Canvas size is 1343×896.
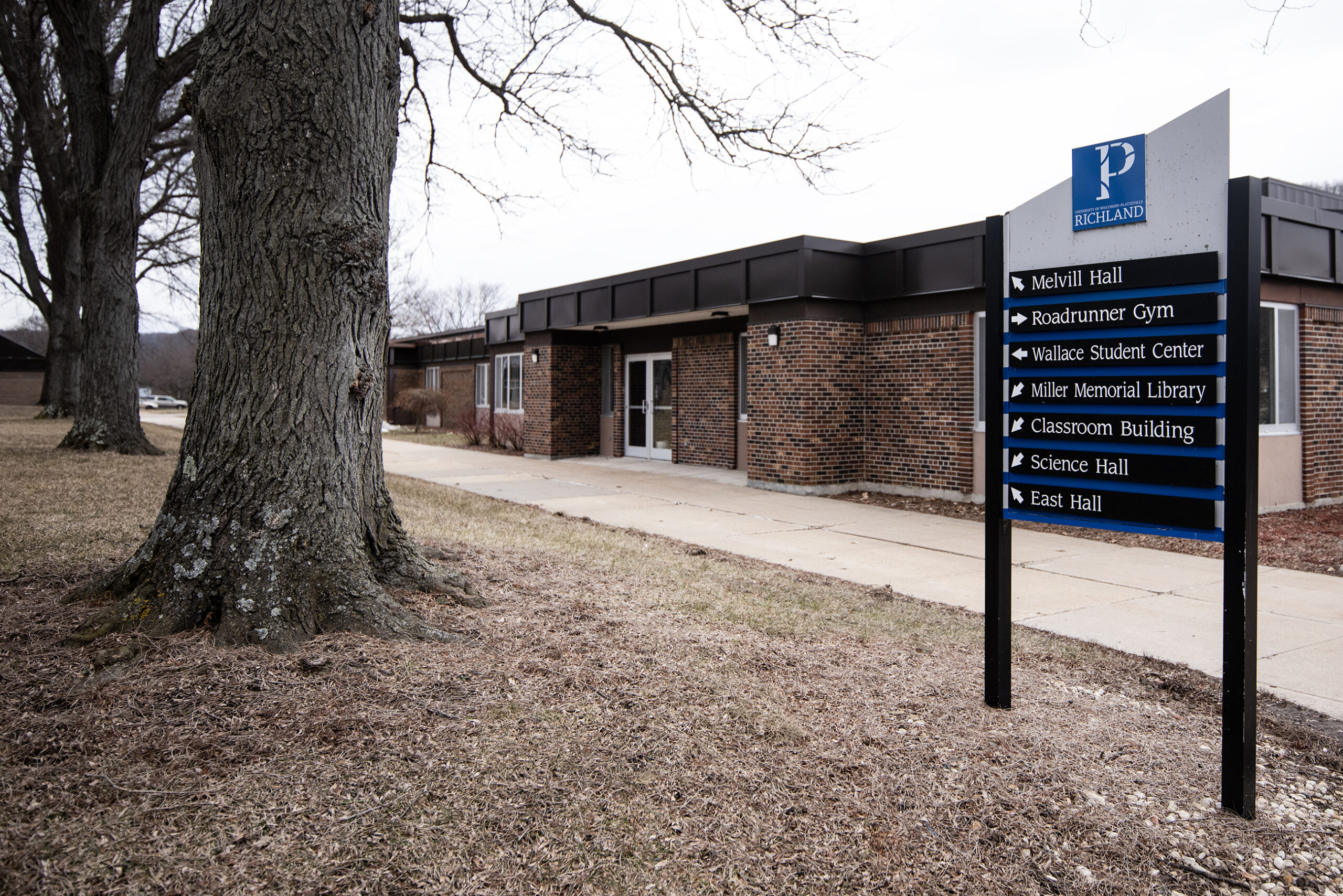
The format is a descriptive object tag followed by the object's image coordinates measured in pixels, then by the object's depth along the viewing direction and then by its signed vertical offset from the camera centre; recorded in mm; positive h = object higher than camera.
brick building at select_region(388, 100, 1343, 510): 11445 +999
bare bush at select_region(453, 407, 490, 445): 24109 -130
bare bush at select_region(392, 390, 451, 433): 29922 +774
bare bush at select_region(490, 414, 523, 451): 22500 -219
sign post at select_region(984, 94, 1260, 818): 3211 +225
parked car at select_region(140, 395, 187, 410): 69000 +1871
